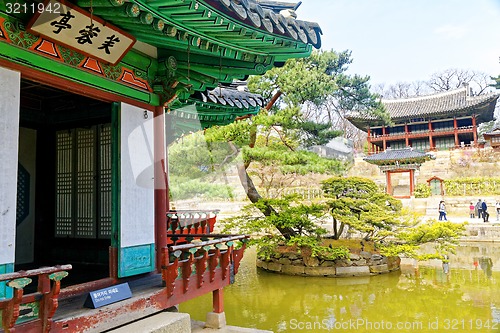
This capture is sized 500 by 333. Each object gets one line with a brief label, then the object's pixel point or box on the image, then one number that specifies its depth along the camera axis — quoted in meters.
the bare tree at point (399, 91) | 51.56
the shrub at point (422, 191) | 24.44
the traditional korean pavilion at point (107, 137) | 2.99
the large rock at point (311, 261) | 10.69
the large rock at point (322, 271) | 10.55
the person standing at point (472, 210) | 20.02
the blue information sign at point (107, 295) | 3.15
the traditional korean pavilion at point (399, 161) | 25.33
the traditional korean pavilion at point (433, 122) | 32.22
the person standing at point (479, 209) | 18.88
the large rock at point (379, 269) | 10.68
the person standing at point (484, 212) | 18.38
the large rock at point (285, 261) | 11.00
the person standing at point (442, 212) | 18.65
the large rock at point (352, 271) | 10.56
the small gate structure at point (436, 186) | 24.29
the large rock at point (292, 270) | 10.75
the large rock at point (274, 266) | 11.09
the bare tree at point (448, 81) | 46.34
